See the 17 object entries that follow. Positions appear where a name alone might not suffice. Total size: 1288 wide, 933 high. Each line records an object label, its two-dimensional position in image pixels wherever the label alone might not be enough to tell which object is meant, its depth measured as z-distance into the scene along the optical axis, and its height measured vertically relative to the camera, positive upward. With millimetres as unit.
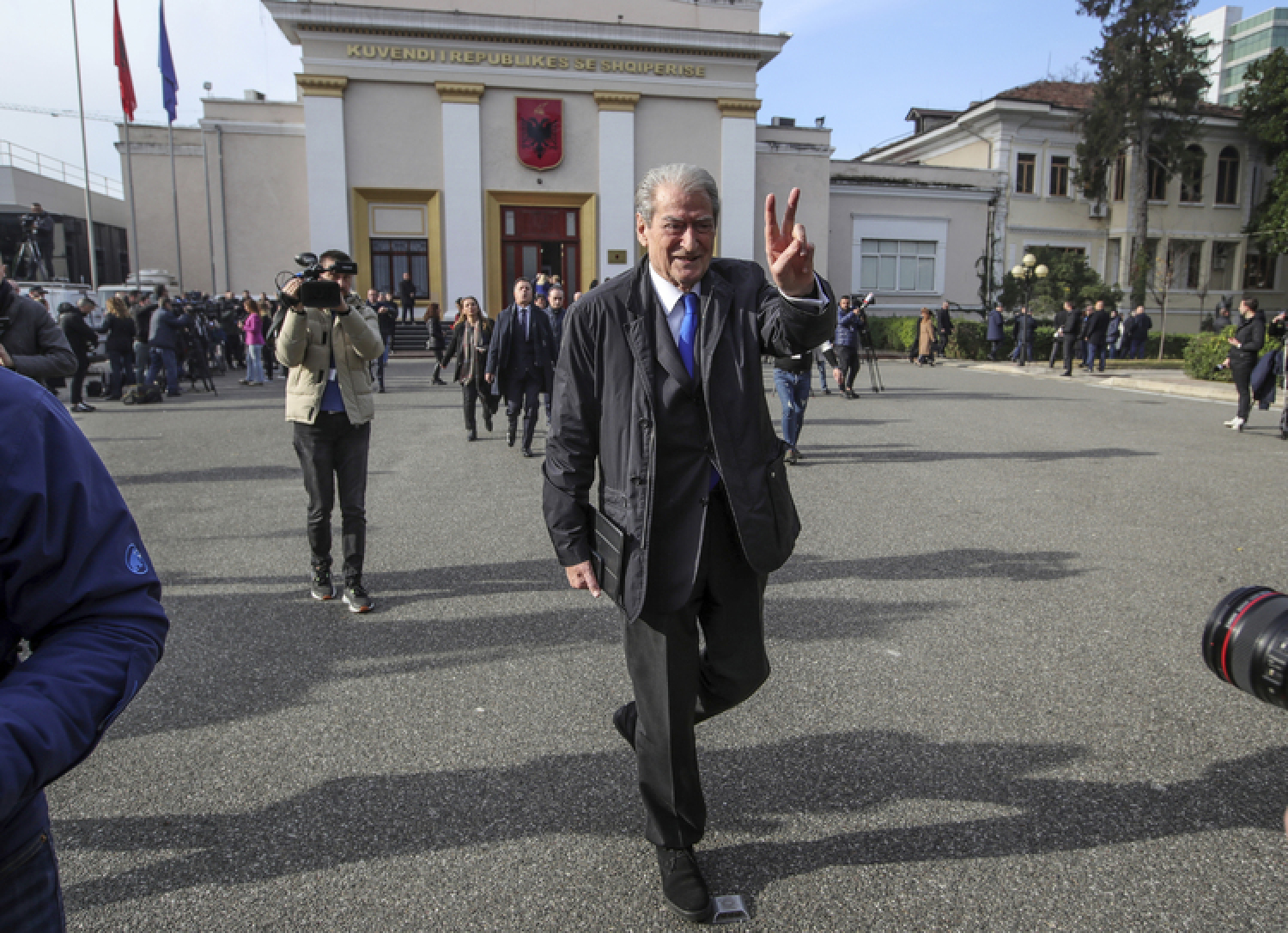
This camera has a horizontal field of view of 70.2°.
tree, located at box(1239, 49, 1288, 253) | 41281 +9092
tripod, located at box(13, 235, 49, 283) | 26375 +1450
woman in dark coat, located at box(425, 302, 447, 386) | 26656 -326
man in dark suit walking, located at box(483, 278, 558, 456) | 10695 -394
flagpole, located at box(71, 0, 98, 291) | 27859 +3384
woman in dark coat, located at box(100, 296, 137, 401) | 15945 -417
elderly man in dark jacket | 2576 -387
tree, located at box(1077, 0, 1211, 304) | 36938 +9574
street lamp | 29250 +1778
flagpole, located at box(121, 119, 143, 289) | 30906 +3092
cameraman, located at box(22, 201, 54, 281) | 21875 +2207
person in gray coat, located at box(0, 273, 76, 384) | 5527 -174
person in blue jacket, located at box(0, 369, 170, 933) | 1259 -428
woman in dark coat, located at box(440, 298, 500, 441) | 11688 -533
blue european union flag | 29391 +7473
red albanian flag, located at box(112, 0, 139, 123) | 29344 +7520
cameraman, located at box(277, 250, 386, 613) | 5188 -505
